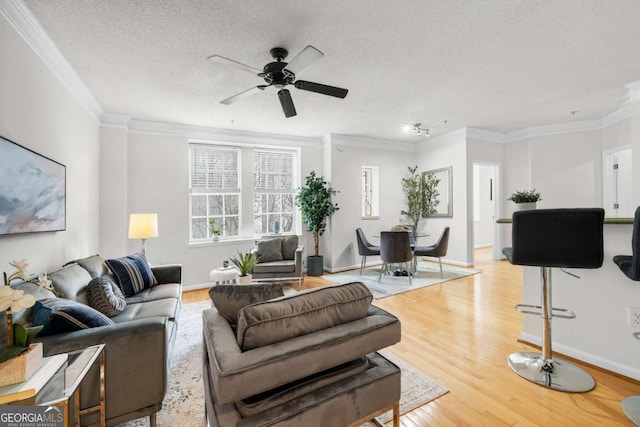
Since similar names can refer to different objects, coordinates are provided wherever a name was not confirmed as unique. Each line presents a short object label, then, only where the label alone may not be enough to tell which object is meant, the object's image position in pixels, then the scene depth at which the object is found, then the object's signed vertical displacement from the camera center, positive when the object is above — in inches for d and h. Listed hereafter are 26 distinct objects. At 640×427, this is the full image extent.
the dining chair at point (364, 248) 205.0 -25.0
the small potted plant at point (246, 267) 132.9 -24.9
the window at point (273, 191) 214.7 +18.4
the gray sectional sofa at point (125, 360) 54.7 -30.3
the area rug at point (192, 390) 67.4 -48.5
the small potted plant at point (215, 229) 194.7 -10.1
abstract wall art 72.6 +7.4
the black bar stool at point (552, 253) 70.1 -10.5
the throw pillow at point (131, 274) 106.3 -23.3
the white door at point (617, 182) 183.2 +21.2
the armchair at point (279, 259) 172.9 -29.4
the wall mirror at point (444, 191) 233.3 +19.8
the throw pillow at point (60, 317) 56.8 -21.2
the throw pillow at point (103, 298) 82.7 -24.9
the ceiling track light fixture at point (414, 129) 199.4 +63.1
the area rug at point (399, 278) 170.1 -44.7
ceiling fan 90.4 +49.3
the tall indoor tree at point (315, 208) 209.0 +5.0
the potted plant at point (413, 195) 253.4 +17.5
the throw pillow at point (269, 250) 184.5 -23.4
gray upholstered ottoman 40.8 -29.6
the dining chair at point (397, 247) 178.2 -20.9
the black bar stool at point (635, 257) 61.9 -9.8
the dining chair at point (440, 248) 192.9 -23.9
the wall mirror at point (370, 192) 247.0 +19.9
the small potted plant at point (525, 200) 97.6 +4.8
